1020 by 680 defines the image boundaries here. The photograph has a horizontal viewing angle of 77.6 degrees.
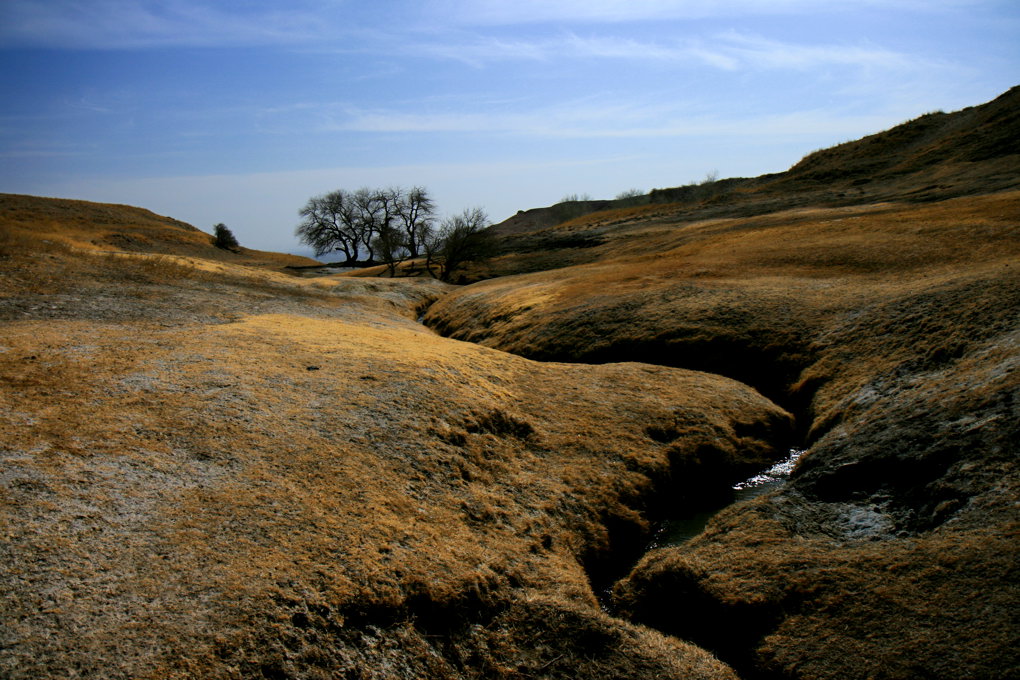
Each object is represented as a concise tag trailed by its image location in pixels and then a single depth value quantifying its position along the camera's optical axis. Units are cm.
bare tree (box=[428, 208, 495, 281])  7356
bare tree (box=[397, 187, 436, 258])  10608
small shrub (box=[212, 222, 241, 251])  8824
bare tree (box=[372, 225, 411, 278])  8019
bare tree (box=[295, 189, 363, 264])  10500
